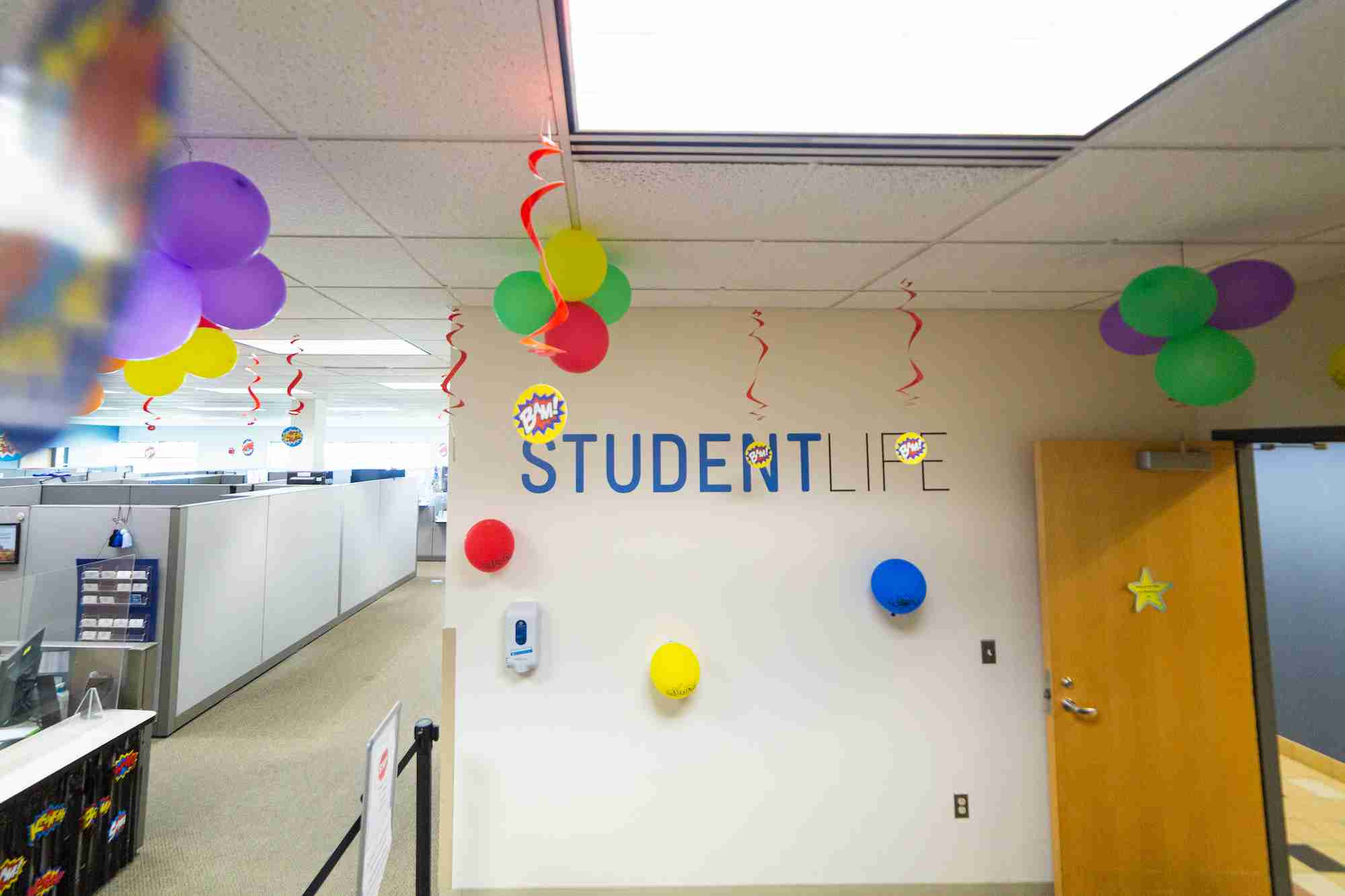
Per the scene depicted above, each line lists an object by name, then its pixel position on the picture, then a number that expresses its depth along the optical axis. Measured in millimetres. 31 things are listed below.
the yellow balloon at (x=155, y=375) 1329
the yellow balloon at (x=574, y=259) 1293
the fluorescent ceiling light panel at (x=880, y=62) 849
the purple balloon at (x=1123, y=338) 1690
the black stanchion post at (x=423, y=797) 1345
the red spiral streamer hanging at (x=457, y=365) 2057
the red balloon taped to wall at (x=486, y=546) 2061
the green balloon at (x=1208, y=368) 1407
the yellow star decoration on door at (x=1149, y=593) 2127
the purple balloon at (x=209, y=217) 881
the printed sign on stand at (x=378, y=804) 1072
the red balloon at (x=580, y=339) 1391
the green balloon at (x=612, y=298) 1487
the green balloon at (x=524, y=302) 1391
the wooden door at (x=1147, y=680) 2080
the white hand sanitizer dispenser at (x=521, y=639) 2104
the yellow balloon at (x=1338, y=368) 1654
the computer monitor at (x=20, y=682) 2066
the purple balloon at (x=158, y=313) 776
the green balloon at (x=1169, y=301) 1375
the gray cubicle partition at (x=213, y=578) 3305
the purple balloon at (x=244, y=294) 1153
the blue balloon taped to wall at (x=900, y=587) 2107
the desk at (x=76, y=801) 1846
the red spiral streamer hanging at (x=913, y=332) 2061
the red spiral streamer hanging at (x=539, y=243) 920
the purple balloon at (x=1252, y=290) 1396
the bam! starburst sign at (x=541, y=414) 1490
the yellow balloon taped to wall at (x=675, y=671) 2062
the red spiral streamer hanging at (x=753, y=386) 2254
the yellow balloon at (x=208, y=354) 1386
